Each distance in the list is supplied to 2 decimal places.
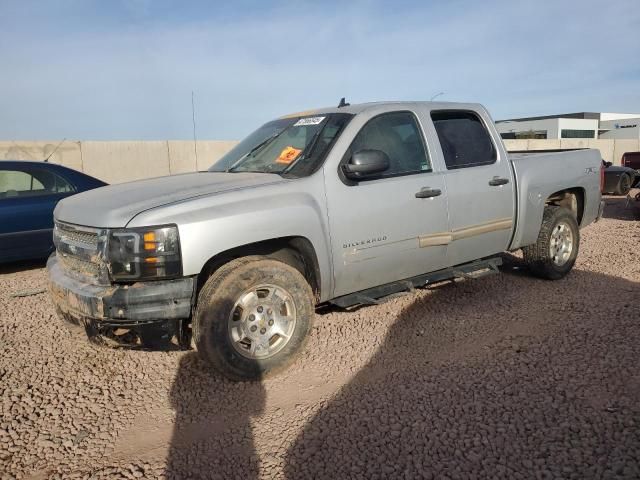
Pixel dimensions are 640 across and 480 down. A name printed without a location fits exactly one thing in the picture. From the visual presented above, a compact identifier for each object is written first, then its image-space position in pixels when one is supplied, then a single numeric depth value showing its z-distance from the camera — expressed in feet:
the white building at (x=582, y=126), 239.50
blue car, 20.18
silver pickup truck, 9.93
